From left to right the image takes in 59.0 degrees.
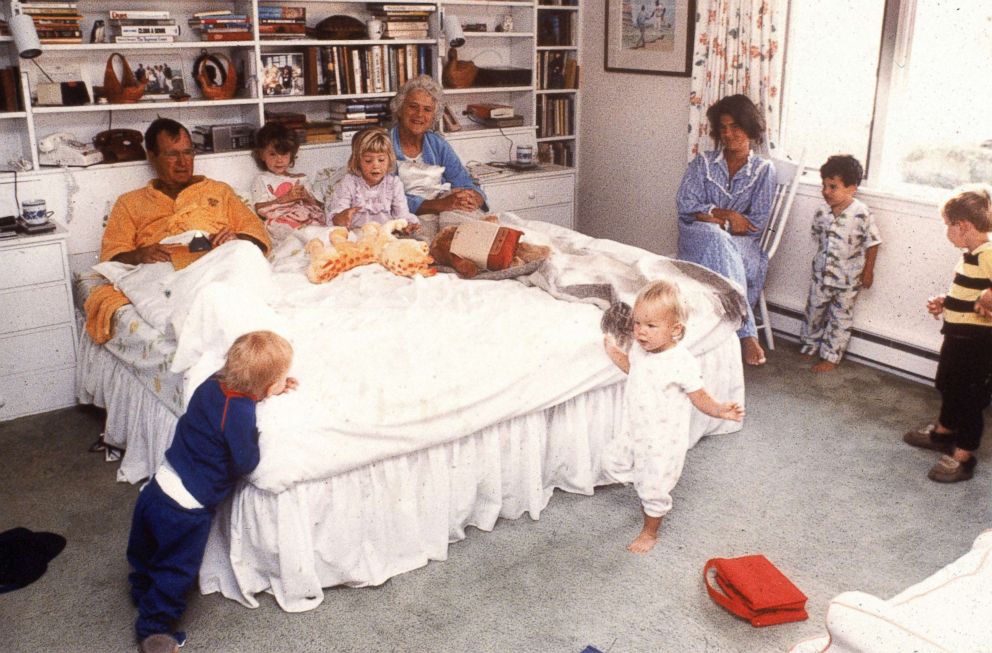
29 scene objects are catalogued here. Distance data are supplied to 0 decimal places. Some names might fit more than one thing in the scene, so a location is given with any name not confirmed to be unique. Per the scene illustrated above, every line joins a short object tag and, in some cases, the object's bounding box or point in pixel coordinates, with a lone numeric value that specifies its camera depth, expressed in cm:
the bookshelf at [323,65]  377
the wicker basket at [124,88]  378
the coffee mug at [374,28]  441
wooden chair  412
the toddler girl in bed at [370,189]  366
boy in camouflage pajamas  390
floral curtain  416
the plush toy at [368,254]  318
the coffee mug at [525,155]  499
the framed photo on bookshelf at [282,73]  418
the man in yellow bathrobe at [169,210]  352
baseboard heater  390
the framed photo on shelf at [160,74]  397
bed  231
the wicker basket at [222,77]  401
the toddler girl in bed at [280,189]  392
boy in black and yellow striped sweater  287
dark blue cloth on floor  247
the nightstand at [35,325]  334
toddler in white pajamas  243
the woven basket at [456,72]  475
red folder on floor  229
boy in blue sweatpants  216
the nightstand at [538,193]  479
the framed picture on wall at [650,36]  471
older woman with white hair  403
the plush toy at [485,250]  328
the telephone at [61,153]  366
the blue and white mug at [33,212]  338
